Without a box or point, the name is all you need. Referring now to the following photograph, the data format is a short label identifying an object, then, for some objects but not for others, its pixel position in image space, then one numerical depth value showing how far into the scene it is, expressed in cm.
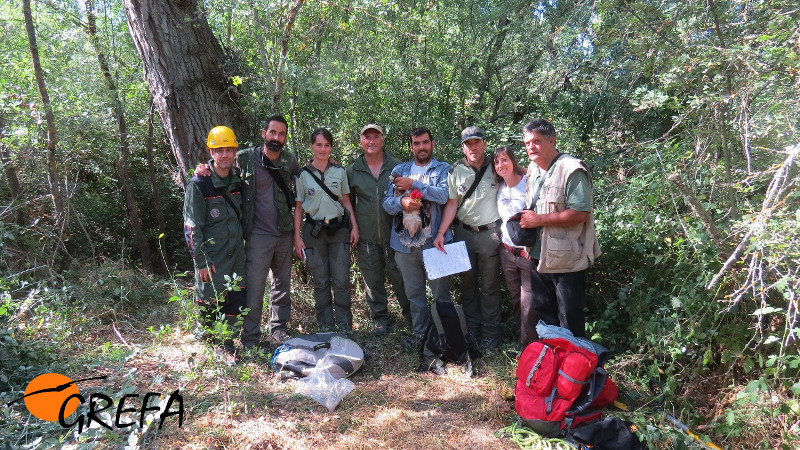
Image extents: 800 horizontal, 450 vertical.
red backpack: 317
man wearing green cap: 433
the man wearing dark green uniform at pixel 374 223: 477
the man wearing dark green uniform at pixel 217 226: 398
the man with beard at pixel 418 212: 441
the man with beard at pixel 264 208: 437
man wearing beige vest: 354
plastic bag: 362
